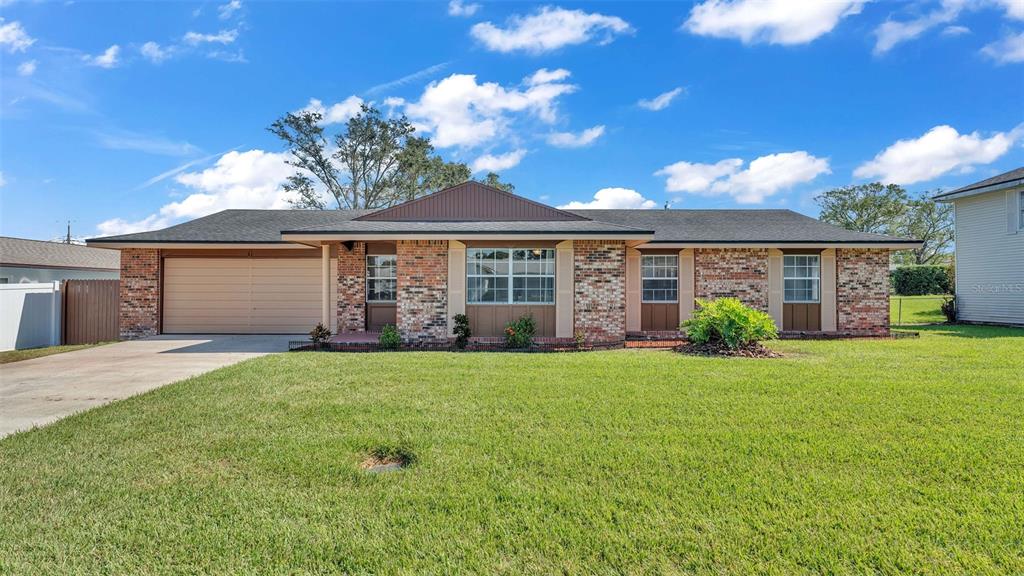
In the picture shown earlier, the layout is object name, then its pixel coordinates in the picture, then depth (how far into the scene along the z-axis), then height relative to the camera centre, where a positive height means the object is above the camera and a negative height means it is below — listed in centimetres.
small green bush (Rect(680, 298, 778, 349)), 936 -59
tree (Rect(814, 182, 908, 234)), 3709 +761
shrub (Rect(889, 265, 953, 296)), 2645 +104
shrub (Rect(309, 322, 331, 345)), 1046 -92
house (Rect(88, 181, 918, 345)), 1089 +56
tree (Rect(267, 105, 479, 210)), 2798 +905
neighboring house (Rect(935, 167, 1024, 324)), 1483 +172
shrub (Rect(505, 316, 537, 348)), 1012 -85
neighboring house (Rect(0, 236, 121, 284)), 1973 +154
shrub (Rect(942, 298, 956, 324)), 1645 -42
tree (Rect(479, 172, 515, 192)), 3875 +989
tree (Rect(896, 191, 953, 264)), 3756 +624
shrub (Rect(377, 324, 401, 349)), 1028 -101
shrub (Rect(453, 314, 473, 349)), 1034 -81
